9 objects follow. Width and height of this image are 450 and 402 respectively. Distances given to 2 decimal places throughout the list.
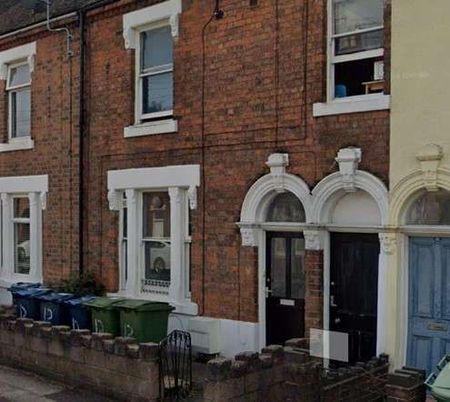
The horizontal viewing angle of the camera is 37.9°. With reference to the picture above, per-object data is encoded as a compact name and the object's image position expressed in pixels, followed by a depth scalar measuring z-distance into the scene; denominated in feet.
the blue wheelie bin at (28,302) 36.73
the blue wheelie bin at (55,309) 35.06
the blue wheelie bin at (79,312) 33.83
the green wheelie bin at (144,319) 30.91
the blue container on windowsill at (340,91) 29.37
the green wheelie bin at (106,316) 32.27
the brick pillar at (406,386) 20.27
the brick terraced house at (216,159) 28.84
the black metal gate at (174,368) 26.13
